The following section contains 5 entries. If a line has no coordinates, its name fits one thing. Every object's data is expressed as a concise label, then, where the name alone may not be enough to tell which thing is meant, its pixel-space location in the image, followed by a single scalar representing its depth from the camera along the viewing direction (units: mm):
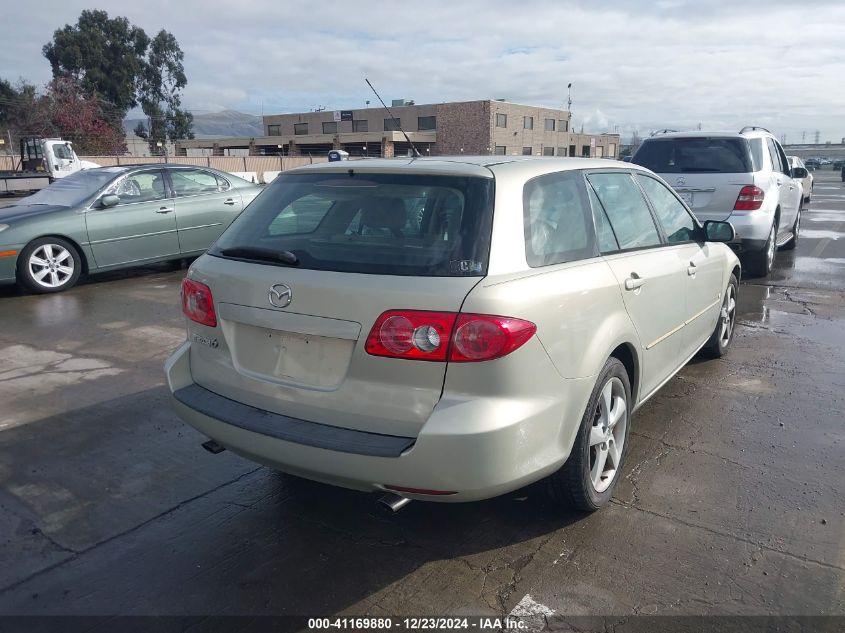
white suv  8328
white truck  27641
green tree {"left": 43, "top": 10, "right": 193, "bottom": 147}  59625
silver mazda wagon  2611
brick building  66812
